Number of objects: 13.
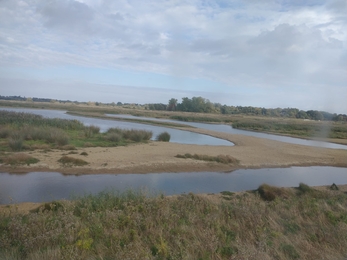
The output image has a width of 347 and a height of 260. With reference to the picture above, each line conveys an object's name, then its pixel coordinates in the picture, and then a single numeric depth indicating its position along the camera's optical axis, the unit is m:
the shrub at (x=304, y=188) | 13.90
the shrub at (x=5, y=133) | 23.54
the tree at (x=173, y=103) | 125.89
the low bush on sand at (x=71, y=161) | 17.14
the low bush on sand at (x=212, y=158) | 21.31
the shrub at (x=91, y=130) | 28.41
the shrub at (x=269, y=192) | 12.73
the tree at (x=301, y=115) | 67.41
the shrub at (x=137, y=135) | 28.54
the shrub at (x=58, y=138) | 22.29
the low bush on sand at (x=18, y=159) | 16.48
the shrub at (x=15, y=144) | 19.44
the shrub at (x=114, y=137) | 26.81
